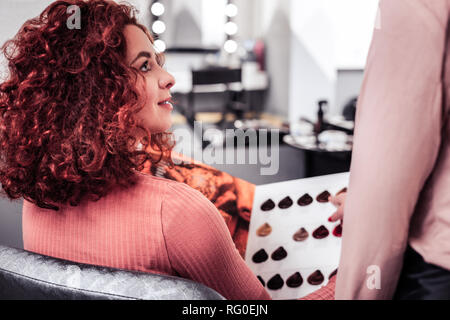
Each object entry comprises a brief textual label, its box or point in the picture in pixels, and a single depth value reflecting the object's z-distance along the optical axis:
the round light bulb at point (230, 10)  6.46
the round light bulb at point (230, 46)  6.62
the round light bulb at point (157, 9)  6.07
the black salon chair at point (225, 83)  5.29
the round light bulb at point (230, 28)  6.52
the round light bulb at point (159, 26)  6.12
